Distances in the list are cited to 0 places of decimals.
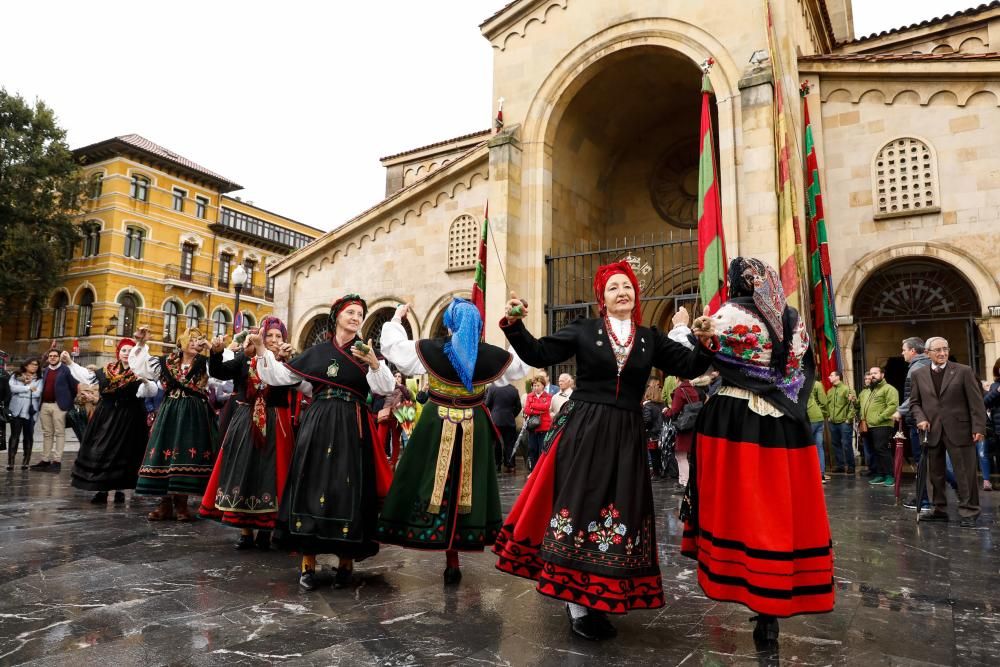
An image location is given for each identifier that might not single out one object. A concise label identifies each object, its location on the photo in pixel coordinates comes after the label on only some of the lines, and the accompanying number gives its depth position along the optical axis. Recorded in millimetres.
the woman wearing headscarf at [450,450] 4074
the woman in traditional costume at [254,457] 4844
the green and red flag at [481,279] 13115
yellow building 34906
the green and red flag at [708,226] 11062
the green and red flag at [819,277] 11570
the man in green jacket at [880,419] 9727
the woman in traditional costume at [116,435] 7090
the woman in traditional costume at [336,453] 3967
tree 30734
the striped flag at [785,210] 10477
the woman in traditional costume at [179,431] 6148
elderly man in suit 6355
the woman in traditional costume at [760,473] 2965
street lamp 13883
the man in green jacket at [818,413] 10118
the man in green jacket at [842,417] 10406
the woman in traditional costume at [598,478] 3043
